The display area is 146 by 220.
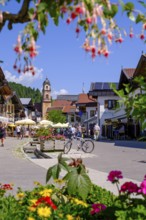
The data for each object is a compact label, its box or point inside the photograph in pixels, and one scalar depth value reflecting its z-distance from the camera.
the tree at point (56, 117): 96.98
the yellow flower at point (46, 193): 3.59
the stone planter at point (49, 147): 17.45
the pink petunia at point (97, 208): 3.14
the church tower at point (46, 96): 132.19
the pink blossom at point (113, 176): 3.47
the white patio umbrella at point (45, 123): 41.95
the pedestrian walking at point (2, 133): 25.07
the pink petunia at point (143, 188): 3.02
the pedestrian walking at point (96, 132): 37.72
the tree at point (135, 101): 3.27
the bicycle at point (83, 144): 18.03
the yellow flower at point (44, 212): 2.69
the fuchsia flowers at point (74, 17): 1.94
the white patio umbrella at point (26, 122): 43.28
